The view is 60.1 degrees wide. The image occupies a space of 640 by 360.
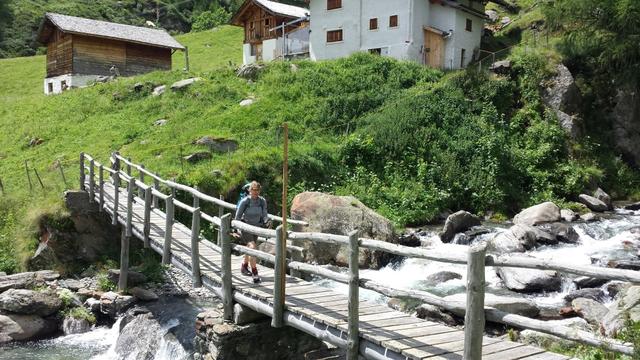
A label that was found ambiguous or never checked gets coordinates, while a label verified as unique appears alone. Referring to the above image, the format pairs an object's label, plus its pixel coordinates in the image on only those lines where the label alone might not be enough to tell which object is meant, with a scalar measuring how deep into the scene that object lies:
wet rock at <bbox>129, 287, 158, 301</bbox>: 15.98
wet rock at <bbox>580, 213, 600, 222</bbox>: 22.48
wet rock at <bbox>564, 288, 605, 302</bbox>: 13.69
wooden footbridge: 5.84
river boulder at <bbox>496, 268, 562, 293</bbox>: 14.57
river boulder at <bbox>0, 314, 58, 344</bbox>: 14.34
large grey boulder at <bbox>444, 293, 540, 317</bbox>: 12.28
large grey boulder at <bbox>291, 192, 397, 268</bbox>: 18.22
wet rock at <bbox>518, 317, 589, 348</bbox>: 10.39
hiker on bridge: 10.91
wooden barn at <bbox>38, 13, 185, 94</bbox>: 44.34
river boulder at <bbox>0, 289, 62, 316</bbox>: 14.79
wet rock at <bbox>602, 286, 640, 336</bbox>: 9.94
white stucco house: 37.50
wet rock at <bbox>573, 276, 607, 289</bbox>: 14.43
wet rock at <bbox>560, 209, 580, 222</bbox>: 22.48
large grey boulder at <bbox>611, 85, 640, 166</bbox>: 30.75
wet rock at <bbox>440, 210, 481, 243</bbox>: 20.86
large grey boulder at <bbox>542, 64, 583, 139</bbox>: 30.06
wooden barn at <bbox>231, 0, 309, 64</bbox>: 44.28
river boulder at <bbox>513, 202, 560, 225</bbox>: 21.71
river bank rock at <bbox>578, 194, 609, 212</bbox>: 24.98
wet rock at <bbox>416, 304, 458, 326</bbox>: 12.75
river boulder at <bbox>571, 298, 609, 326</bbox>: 12.16
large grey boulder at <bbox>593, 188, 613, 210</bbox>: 25.56
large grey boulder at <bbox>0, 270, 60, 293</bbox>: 16.02
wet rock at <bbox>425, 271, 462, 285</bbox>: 16.25
